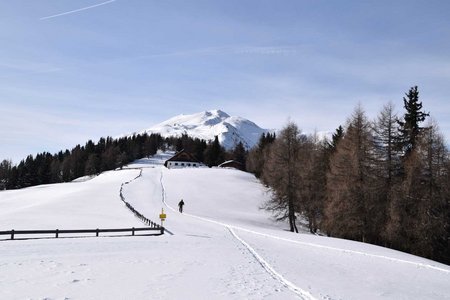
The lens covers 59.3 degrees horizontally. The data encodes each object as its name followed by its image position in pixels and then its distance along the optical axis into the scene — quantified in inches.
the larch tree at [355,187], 1342.3
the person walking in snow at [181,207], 1812.3
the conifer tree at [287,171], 1759.4
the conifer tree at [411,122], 1360.7
